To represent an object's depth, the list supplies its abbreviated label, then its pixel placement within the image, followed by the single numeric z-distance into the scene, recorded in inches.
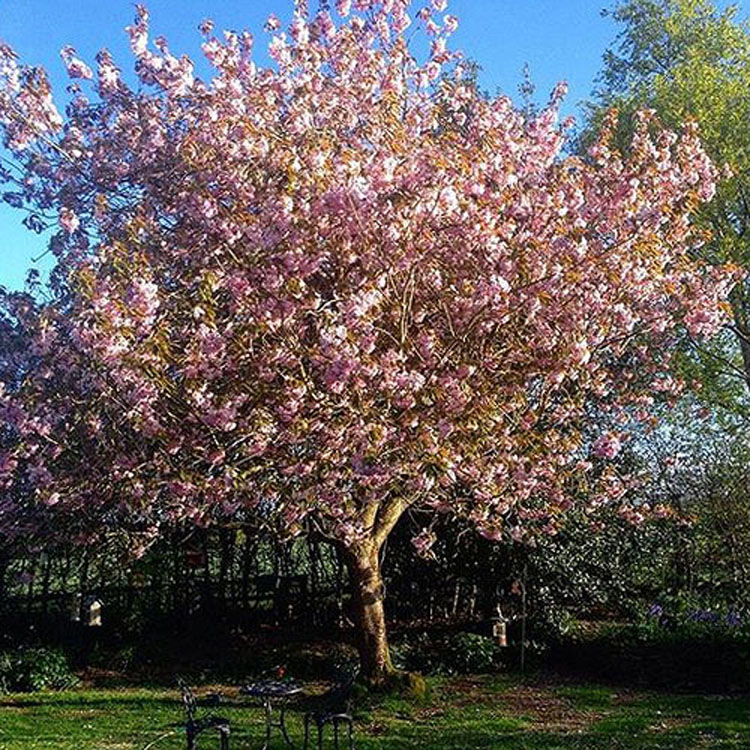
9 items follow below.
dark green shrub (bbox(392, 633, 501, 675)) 418.3
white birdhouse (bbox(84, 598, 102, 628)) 485.1
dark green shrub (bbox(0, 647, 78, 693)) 402.3
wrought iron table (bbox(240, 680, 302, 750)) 242.2
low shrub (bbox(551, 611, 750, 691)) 380.5
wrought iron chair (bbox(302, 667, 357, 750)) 235.5
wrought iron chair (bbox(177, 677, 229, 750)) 224.5
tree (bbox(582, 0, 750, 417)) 598.2
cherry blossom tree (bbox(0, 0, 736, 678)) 269.4
